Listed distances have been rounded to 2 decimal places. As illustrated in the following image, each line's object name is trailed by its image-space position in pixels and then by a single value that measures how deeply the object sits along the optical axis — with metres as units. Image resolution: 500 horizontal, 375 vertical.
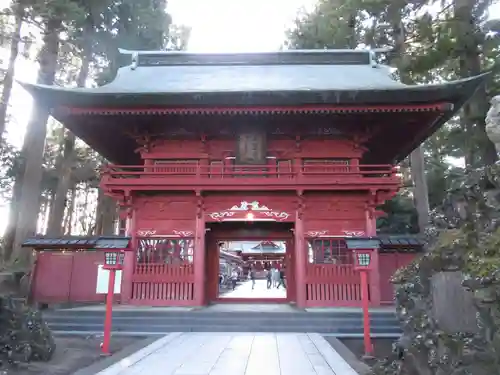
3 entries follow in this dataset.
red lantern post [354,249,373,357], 7.55
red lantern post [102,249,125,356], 7.73
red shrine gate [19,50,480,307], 11.43
